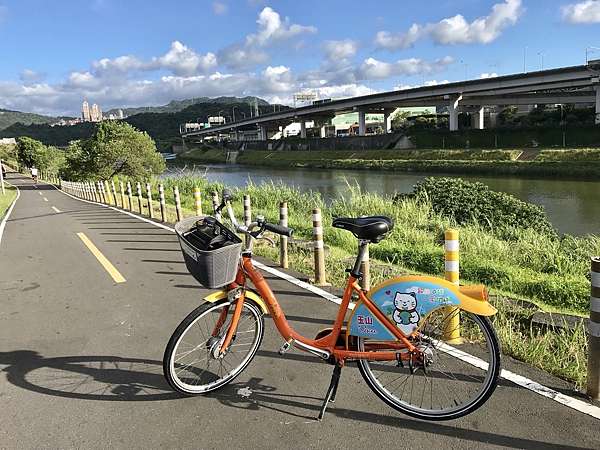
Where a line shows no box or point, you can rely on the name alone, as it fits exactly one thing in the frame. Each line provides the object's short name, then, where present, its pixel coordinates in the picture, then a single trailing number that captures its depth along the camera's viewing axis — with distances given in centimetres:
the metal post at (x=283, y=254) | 712
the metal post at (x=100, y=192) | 2557
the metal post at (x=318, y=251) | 607
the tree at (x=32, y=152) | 8274
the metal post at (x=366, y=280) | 520
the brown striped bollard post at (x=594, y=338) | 305
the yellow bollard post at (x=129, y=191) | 1686
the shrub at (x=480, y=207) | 1168
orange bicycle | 304
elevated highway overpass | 4406
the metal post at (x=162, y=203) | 1324
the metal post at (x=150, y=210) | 1429
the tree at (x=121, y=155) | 3791
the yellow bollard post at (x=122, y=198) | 1998
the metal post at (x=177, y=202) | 1260
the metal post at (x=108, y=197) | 2302
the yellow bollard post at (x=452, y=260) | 396
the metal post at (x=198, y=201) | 1075
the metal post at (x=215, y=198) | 956
